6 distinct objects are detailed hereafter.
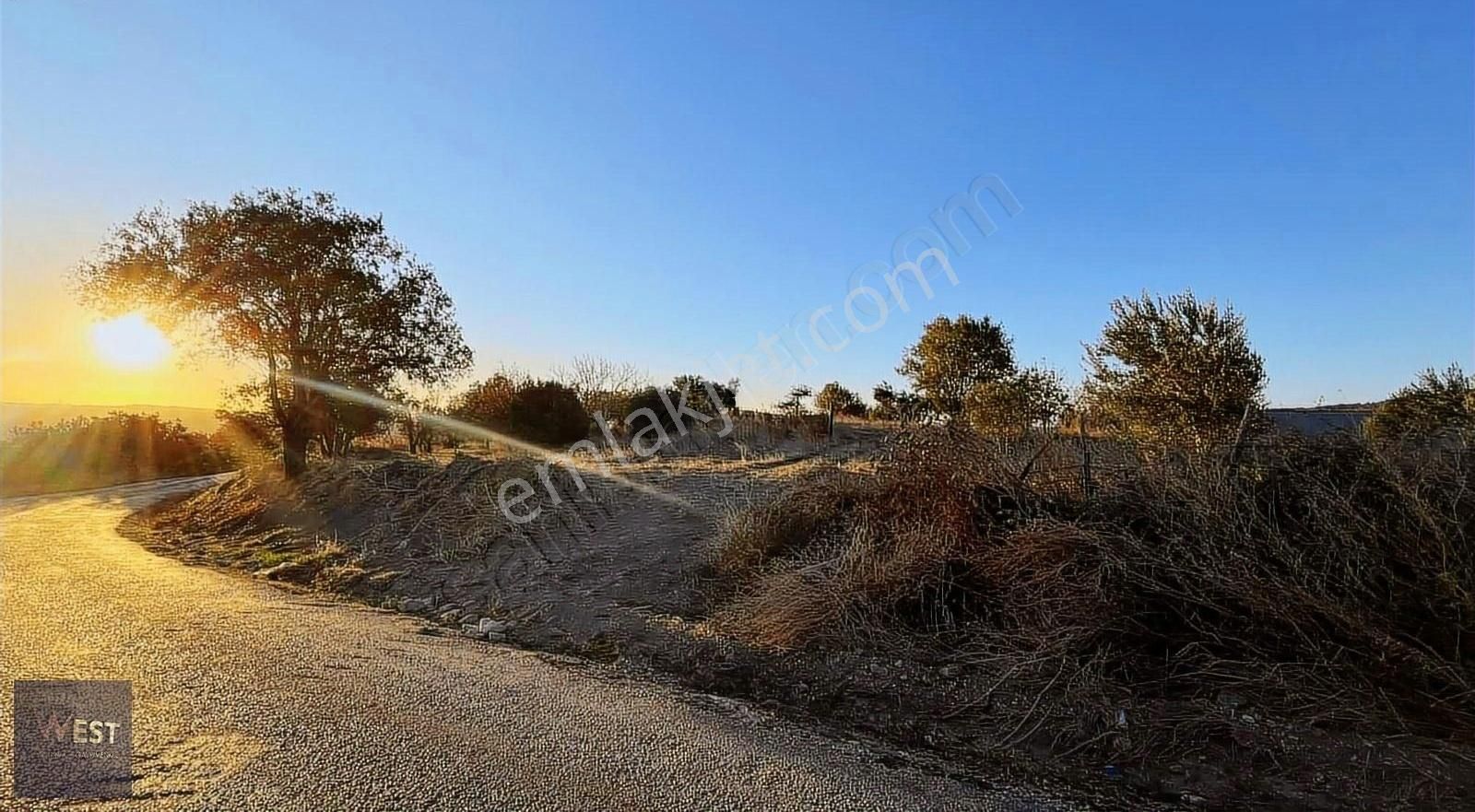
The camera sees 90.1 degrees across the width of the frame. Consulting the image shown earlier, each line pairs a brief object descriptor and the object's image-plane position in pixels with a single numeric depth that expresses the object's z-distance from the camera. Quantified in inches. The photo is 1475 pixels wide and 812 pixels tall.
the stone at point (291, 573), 362.6
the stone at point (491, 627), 261.3
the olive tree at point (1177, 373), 580.4
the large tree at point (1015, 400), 748.6
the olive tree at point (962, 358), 1019.9
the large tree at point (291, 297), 601.6
